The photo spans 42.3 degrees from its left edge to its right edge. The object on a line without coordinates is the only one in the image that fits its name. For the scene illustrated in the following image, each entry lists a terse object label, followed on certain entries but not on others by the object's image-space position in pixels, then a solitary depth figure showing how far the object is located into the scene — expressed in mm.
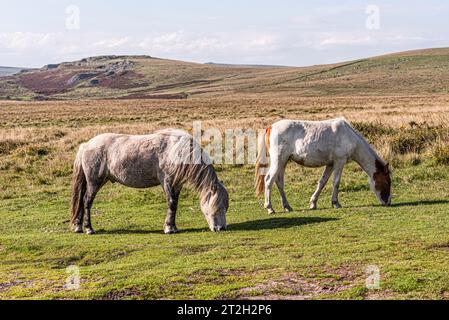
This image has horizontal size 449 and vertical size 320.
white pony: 14211
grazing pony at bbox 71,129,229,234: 12484
